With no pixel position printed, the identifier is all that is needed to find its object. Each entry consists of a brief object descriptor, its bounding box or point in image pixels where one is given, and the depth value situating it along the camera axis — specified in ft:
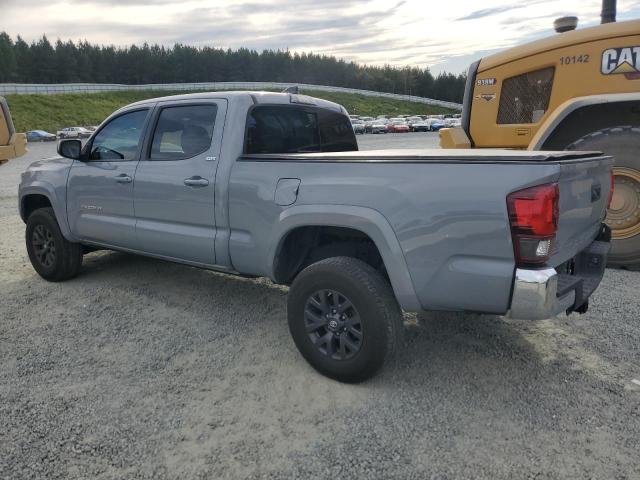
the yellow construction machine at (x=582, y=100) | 16.93
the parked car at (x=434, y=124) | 166.67
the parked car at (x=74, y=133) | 138.66
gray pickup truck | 8.36
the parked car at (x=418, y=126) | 164.66
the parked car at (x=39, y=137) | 139.03
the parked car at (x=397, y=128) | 161.36
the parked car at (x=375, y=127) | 162.50
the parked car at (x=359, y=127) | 161.27
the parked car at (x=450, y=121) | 175.11
